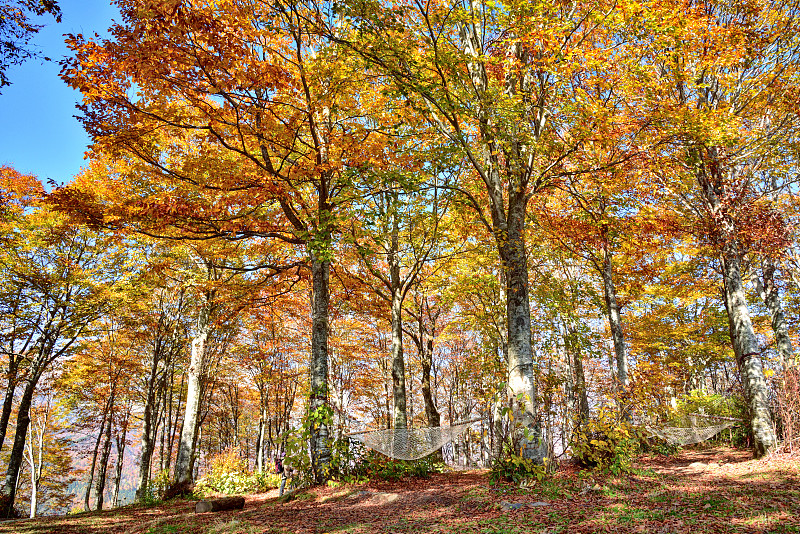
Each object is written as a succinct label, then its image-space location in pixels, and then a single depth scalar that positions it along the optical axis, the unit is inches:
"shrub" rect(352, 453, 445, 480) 280.8
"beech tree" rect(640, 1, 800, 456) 252.1
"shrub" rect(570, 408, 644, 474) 207.1
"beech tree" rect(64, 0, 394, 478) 207.0
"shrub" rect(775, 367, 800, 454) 227.5
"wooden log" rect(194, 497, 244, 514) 237.0
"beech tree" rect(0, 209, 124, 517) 369.4
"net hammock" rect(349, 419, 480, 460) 270.5
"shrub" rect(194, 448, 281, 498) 371.6
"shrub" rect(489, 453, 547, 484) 195.8
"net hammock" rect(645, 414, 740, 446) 324.8
